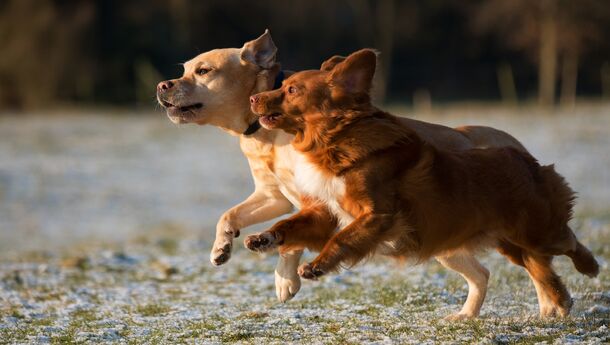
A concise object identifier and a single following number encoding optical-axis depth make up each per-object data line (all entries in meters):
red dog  10.59
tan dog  12.97
